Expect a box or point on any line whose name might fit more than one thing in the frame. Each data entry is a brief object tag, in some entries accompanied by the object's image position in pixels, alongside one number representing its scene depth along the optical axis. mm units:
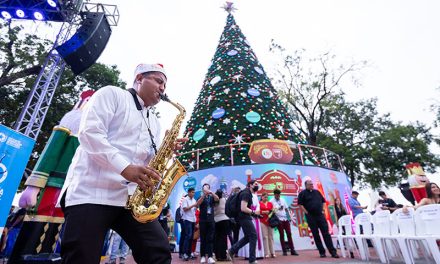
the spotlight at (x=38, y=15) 12548
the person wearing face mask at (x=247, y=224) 5848
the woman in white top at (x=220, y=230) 6809
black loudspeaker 12336
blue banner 2818
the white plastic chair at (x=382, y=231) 5379
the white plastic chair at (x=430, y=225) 4086
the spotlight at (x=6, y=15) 12295
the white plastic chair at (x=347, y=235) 6714
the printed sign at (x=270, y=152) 10618
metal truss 11703
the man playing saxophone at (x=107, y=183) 1507
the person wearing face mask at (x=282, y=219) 8031
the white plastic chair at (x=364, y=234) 5915
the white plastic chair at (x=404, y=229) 4719
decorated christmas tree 12539
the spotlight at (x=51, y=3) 12076
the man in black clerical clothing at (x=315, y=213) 6707
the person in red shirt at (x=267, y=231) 7691
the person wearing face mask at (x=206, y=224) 6590
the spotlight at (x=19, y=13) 12250
